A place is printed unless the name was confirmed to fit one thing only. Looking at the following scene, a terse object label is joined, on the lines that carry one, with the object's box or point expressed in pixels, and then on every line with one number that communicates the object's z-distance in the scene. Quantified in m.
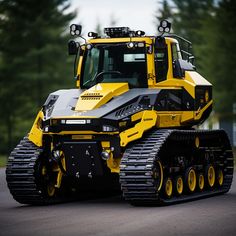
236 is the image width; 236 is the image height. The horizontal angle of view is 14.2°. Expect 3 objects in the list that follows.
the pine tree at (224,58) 47.72
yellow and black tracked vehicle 17.84
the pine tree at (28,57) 53.84
